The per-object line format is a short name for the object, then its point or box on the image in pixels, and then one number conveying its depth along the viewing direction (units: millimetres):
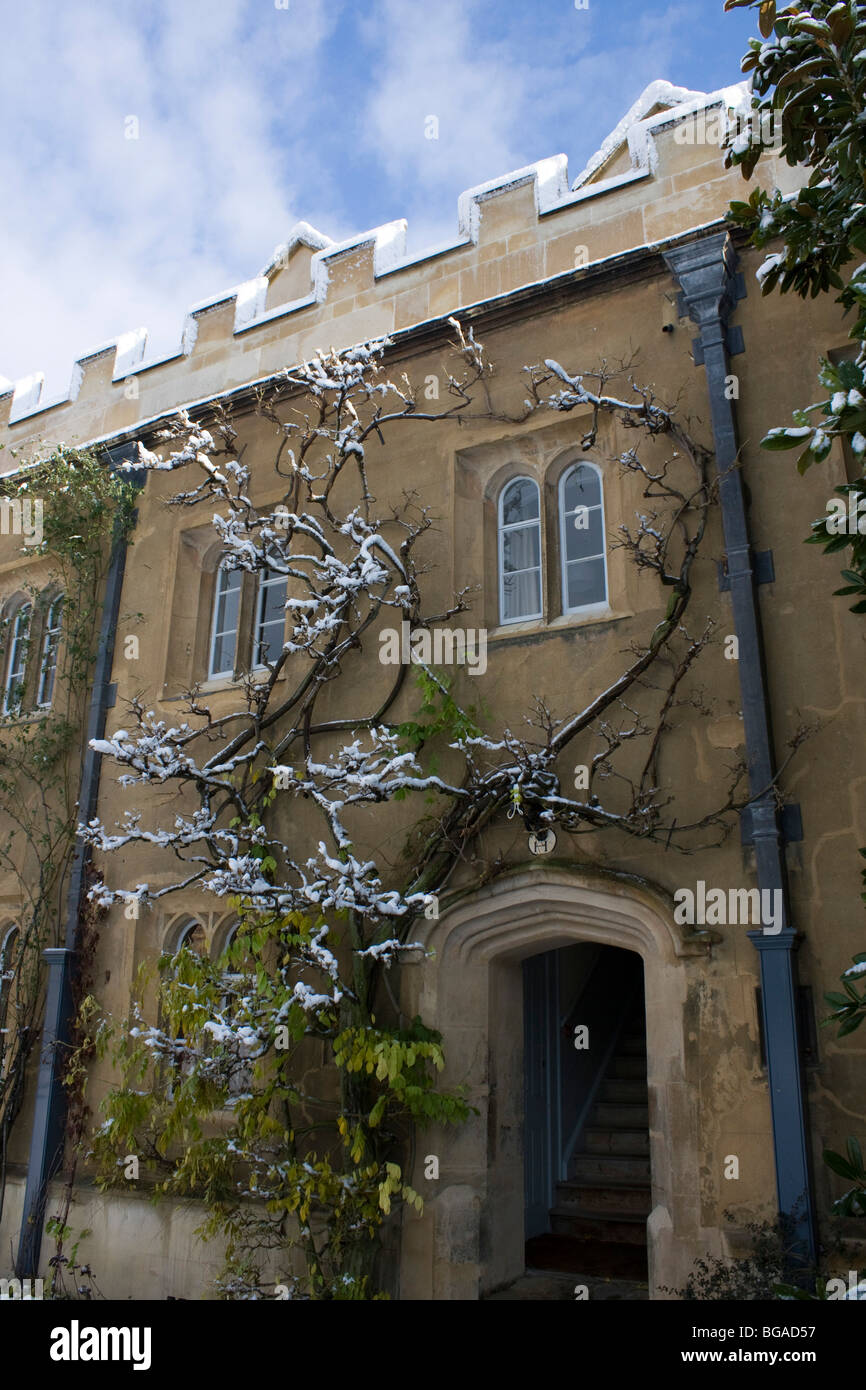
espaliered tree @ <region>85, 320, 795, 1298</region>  5941
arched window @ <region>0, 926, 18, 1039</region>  8461
